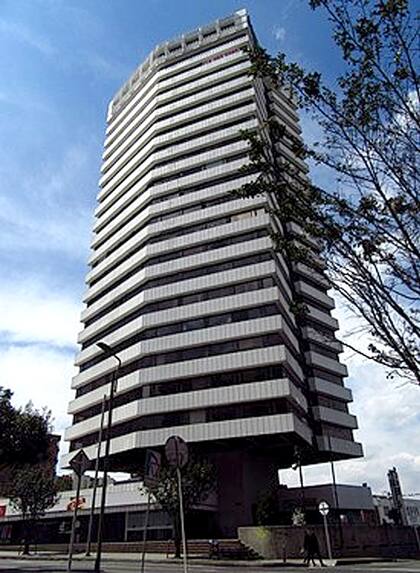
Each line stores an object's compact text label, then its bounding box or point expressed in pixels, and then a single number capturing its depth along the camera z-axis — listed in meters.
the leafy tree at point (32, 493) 39.16
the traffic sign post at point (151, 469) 9.76
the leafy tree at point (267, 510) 37.59
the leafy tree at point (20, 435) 24.30
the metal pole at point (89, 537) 30.58
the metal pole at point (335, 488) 44.75
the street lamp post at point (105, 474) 17.77
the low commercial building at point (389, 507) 55.79
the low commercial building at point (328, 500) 44.72
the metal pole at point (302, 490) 41.53
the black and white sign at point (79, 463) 14.50
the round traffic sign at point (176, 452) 9.20
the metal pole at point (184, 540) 8.02
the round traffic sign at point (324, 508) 26.36
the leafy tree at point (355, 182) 7.23
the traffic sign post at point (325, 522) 26.41
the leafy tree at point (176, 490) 30.92
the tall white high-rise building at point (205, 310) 42.25
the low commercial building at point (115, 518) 39.53
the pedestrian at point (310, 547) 23.31
